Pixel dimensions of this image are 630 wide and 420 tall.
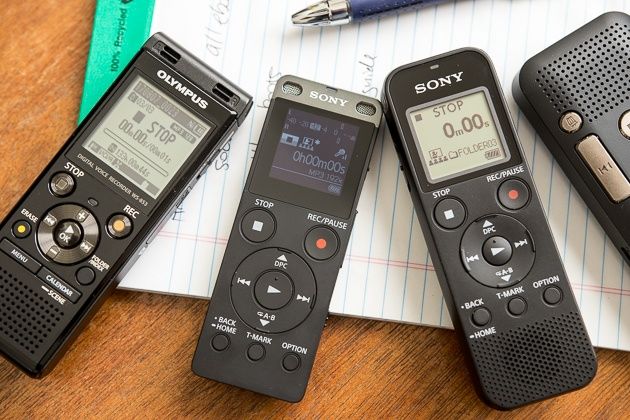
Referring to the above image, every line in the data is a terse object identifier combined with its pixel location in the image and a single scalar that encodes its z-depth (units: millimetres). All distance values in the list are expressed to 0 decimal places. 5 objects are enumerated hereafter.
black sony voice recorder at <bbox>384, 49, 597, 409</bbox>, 330
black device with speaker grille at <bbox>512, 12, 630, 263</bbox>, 338
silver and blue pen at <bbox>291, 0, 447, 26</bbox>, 356
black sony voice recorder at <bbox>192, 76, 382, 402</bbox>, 330
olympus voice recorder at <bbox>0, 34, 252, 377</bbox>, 332
